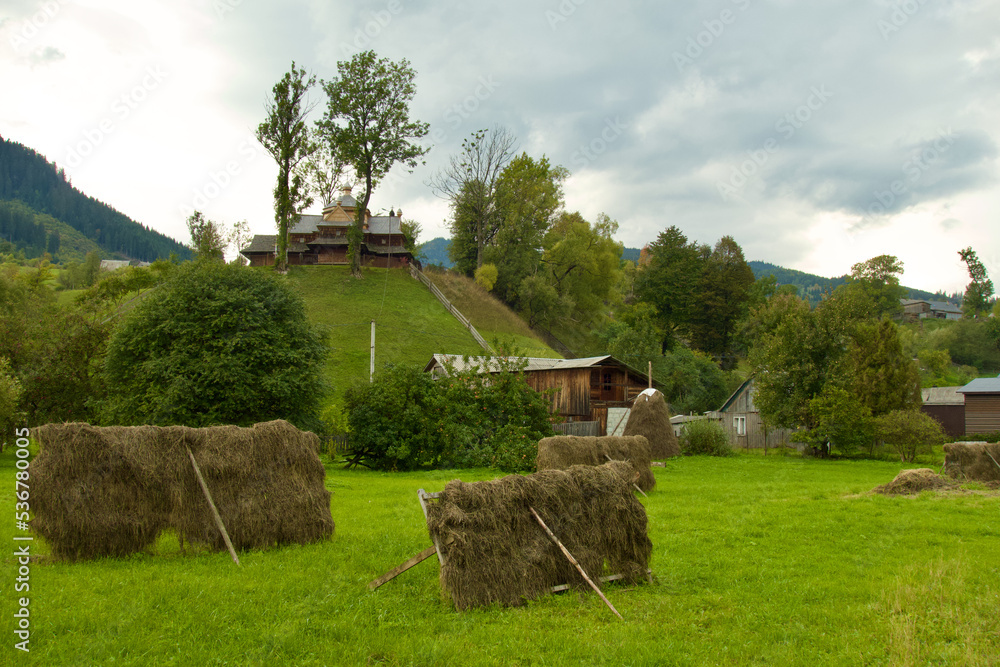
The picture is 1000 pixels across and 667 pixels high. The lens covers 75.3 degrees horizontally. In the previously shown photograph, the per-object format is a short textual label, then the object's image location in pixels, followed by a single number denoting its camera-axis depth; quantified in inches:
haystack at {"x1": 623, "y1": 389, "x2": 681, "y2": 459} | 1294.3
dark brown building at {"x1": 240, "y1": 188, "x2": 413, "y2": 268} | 2655.0
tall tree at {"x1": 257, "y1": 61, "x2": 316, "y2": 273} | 2204.7
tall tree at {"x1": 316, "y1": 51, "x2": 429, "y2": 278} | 2263.8
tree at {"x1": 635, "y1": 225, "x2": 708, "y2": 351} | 2802.7
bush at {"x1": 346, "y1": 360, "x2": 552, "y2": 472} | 1075.3
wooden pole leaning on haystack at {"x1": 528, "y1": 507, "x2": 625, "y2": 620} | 322.7
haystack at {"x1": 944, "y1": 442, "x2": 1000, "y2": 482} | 829.9
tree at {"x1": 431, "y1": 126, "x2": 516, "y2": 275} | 2866.6
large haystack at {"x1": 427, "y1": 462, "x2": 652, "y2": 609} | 313.3
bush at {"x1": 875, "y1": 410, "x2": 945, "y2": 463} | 1238.3
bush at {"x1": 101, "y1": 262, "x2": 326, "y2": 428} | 954.7
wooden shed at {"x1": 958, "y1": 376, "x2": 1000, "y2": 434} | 1658.5
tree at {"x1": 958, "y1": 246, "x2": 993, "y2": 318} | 4387.3
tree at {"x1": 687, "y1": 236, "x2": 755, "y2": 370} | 2733.8
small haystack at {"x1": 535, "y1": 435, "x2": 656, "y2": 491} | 745.6
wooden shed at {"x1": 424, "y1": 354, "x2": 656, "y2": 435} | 1608.0
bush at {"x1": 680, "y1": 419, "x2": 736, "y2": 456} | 1466.5
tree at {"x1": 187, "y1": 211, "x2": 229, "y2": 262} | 2603.3
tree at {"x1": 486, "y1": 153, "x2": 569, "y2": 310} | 2839.6
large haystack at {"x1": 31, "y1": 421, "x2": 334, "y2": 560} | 370.6
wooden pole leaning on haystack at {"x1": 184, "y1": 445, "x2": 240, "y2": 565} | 384.8
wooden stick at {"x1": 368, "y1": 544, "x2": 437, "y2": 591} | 325.1
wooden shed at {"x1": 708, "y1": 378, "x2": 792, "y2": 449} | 1824.6
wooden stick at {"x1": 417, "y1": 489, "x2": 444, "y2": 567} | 330.0
